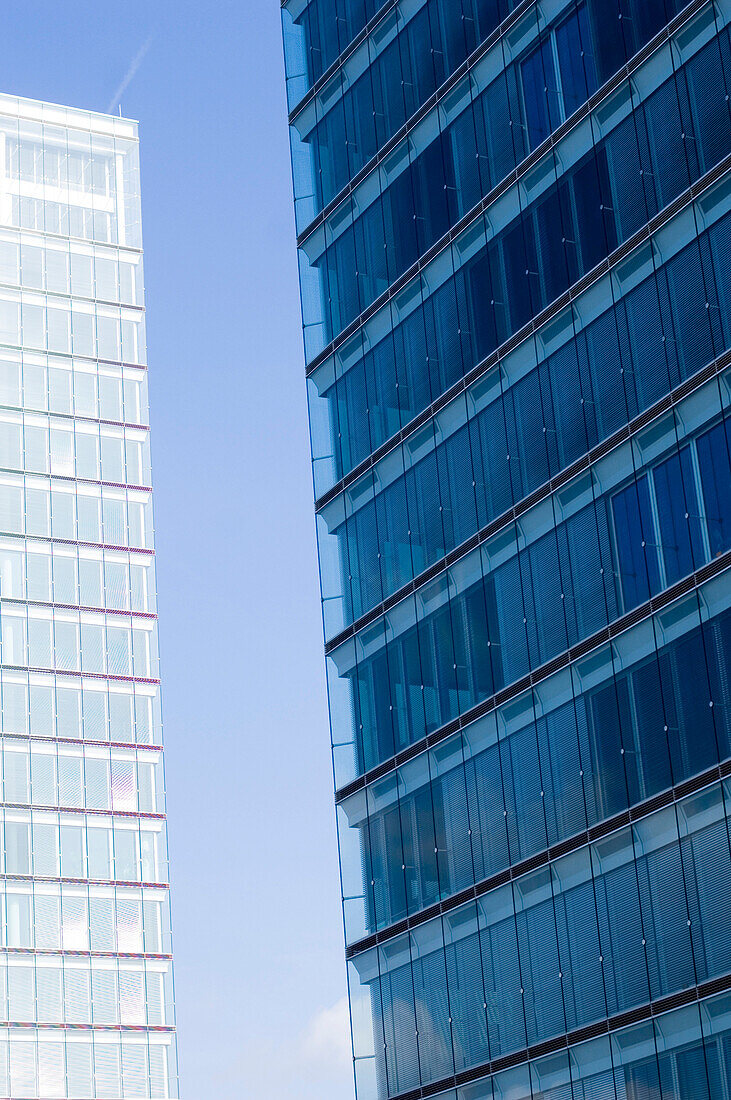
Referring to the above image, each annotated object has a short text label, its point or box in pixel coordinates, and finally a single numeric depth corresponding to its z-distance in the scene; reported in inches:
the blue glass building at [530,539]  1549.0
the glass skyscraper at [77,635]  3900.1
